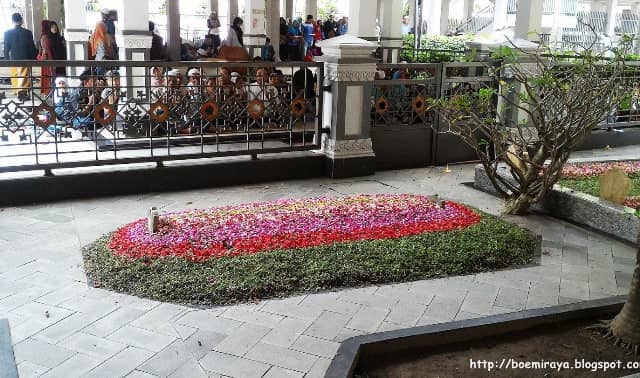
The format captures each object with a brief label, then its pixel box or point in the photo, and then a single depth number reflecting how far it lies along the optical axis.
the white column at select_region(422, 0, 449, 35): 35.91
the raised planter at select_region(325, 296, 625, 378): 3.77
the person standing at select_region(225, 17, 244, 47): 11.99
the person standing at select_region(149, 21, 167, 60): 11.97
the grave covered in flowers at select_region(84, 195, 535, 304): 4.80
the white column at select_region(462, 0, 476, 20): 39.34
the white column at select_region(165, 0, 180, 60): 12.67
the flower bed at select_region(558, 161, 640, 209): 7.18
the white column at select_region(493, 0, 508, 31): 17.14
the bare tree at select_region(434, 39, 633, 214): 6.12
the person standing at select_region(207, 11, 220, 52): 16.55
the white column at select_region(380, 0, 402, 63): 18.58
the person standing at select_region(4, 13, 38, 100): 11.15
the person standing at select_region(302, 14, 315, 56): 18.33
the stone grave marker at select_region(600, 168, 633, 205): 6.38
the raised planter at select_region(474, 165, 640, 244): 6.14
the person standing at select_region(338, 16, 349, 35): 22.66
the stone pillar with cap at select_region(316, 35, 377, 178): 8.19
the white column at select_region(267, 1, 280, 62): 17.34
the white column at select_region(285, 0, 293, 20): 24.82
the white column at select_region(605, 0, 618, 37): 33.03
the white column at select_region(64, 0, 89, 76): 12.61
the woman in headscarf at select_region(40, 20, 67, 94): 11.65
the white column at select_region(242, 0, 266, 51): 15.26
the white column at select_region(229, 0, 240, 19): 22.27
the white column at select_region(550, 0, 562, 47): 33.62
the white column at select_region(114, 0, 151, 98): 10.66
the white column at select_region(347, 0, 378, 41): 13.54
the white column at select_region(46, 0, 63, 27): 15.81
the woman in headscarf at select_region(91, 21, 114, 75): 10.36
